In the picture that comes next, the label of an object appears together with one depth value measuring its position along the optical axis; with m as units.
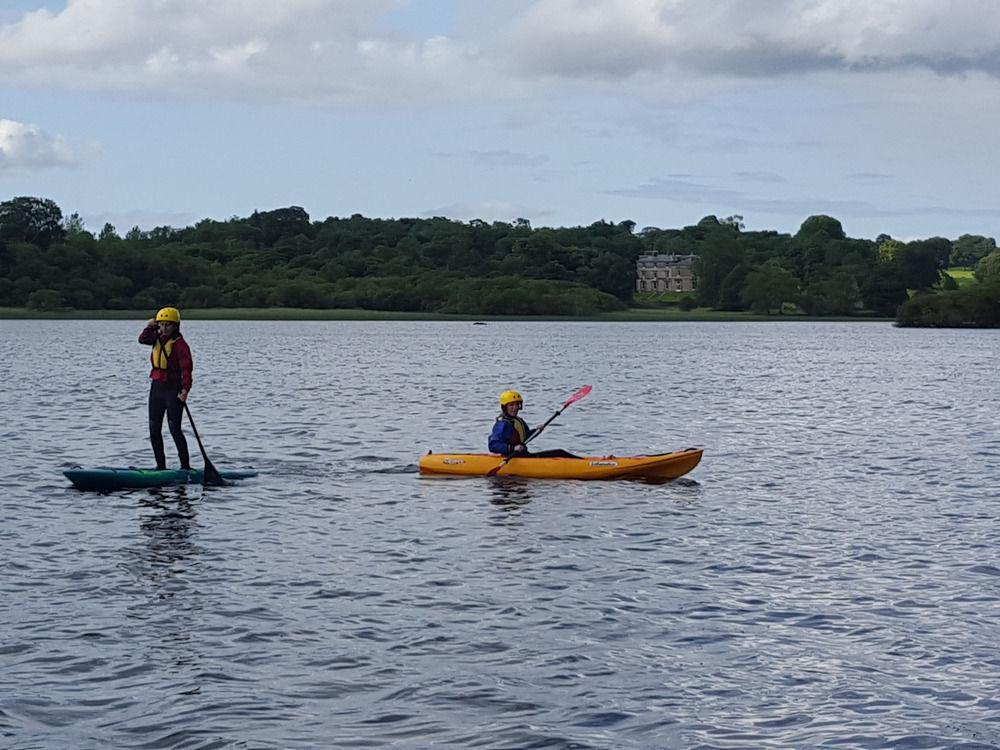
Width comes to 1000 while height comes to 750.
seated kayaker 22.69
